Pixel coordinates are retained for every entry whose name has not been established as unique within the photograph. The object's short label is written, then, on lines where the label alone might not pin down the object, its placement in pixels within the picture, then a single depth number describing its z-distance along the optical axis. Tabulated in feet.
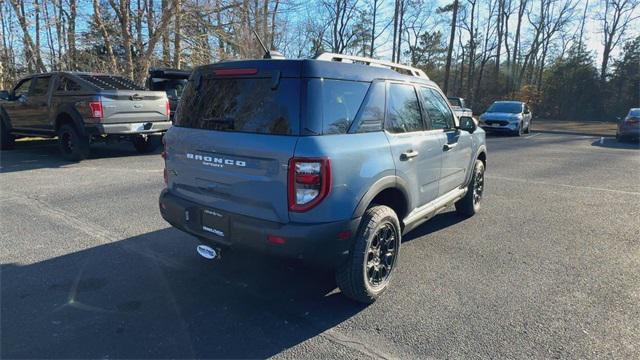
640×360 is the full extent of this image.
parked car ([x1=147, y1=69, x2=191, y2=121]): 37.40
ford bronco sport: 9.28
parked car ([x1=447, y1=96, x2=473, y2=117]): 63.13
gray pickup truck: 28.07
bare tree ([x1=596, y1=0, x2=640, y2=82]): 123.66
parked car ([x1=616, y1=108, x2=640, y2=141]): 55.83
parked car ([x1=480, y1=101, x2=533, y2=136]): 61.91
